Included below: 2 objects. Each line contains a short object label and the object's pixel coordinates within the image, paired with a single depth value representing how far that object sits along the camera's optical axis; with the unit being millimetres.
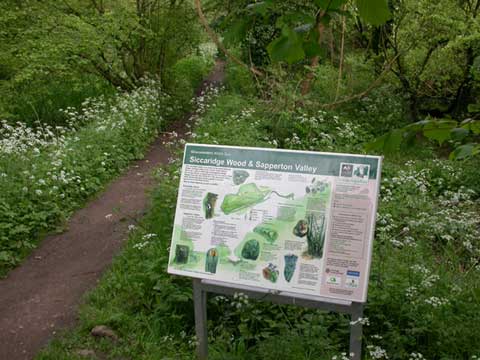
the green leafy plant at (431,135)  2062
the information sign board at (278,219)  3199
